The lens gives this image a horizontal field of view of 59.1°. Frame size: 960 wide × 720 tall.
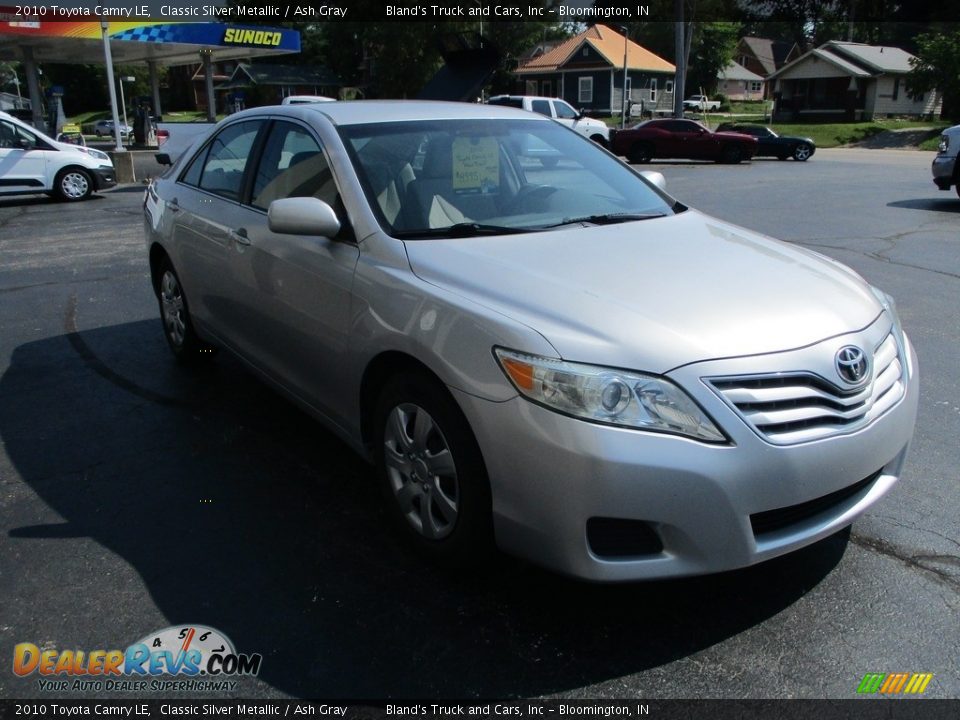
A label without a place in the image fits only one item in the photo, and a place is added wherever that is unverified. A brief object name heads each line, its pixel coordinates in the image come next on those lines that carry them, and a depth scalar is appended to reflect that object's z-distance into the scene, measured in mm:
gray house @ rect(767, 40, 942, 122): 55500
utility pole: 35656
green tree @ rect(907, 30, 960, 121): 43000
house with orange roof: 57375
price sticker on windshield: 3852
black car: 28297
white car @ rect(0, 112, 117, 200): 15453
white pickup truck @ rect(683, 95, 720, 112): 67581
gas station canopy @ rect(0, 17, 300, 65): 27906
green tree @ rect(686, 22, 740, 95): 72812
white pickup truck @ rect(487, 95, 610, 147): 26594
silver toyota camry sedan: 2529
